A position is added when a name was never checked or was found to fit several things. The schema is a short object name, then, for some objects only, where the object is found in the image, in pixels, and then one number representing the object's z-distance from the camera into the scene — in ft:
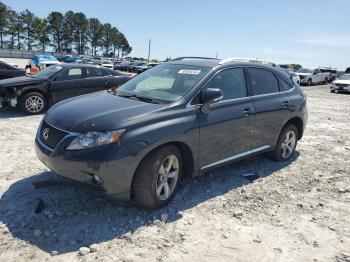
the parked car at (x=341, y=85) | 81.15
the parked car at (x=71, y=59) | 181.16
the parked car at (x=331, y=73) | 123.34
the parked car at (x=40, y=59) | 105.60
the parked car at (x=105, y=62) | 151.40
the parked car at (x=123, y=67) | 157.99
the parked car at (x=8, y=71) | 45.47
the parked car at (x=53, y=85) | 32.78
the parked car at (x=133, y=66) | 152.20
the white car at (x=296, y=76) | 92.32
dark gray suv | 12.43
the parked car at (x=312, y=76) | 102.67
